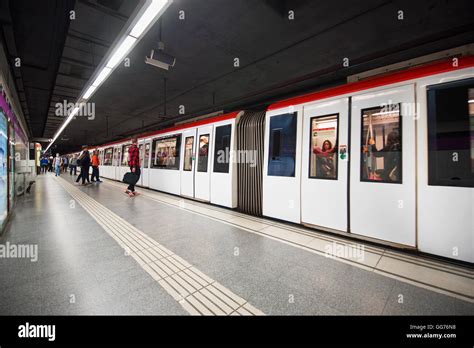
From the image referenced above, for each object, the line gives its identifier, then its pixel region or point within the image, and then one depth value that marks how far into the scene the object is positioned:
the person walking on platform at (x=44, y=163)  18.99
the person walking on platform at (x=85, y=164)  9.08
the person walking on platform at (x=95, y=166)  9.86
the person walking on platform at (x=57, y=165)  14.02
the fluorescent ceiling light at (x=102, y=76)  3.99
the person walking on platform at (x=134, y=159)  6.41
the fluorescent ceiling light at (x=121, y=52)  3.00
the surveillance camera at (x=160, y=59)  3.34
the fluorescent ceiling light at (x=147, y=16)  2.28
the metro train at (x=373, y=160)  2.27
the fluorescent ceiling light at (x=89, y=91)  4.90
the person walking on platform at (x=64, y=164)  22.26
